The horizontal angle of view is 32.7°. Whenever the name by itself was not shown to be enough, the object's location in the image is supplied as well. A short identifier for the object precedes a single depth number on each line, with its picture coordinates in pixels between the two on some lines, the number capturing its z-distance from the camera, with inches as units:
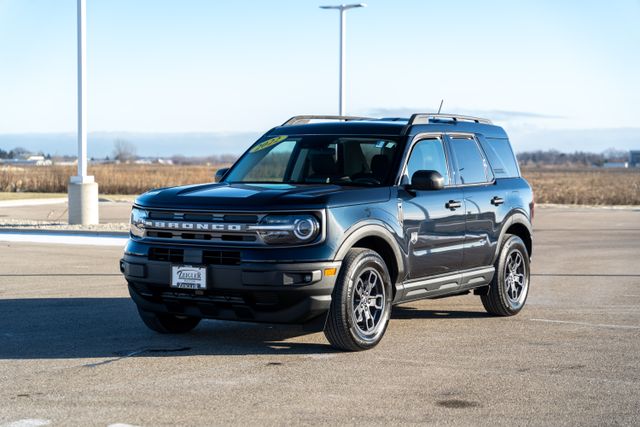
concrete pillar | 932.0
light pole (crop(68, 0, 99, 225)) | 924.2
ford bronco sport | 336.5
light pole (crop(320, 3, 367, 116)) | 1253.1
